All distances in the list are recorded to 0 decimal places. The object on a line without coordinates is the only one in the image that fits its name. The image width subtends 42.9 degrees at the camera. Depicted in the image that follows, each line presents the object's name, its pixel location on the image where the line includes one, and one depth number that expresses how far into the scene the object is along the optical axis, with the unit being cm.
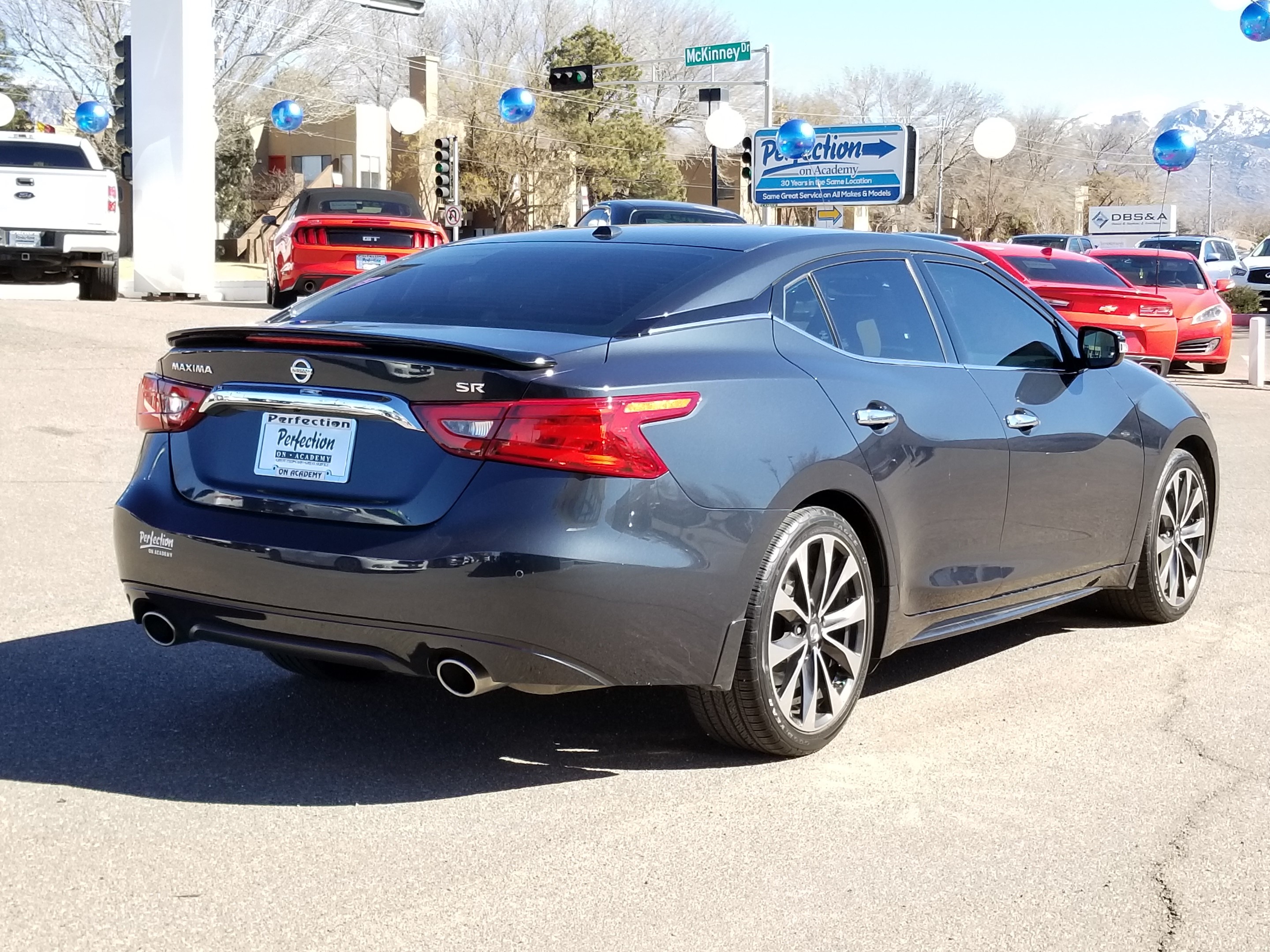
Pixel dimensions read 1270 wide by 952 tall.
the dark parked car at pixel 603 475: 411
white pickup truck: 1912
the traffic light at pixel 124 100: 2172
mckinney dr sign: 4119
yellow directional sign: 4231
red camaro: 1833
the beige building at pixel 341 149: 6538
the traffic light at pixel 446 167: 3266
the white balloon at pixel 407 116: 3469
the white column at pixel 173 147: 2361
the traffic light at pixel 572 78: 3962
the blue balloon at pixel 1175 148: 3900
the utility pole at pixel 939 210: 7212
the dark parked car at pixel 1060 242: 3459
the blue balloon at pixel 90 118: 3981
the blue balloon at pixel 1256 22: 2164
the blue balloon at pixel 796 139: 3856
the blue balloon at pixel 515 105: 3862
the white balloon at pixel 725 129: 3594
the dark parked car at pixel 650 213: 1898
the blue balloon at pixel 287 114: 3994
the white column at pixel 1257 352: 2078
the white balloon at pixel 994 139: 3359
